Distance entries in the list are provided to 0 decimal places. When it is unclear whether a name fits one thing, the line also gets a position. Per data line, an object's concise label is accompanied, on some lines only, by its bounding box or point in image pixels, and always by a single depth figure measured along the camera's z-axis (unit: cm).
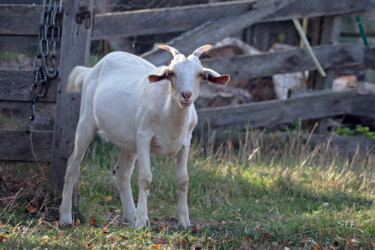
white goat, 860
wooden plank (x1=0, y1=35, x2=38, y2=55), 1358
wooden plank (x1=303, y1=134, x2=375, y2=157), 1700
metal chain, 1078
